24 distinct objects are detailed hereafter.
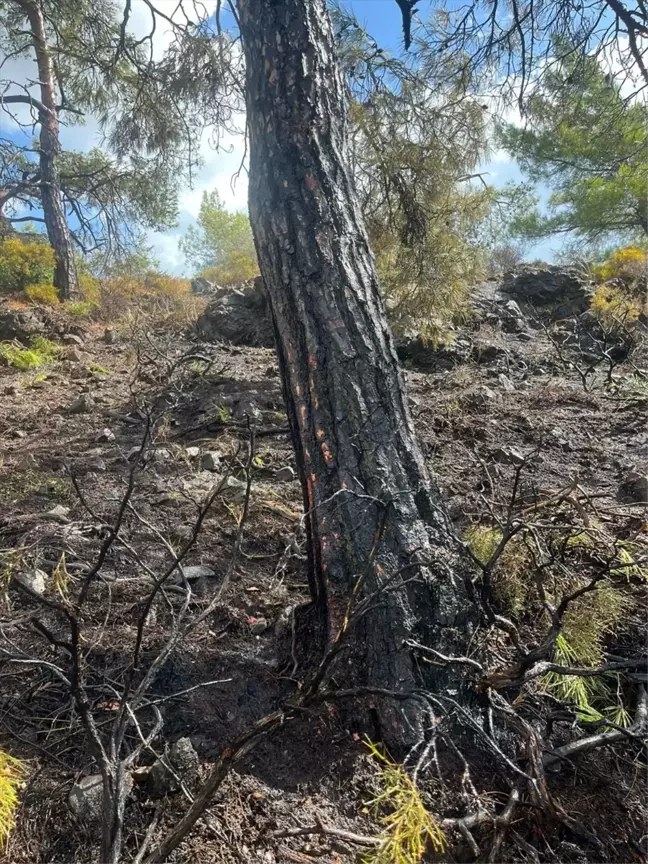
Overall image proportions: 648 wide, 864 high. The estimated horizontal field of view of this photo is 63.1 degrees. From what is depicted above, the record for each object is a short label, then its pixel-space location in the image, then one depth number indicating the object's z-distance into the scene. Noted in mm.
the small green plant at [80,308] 7691
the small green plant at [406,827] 849
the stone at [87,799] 1100
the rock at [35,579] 1720
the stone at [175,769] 1167
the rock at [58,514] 2197
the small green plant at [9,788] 995
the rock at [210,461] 2963
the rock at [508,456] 2781
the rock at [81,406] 3959
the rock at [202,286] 11161
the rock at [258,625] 1729
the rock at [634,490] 2322
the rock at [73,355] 5498
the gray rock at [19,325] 5852
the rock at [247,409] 3682
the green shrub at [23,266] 8617
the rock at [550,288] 7113
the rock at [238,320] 6109
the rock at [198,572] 1931
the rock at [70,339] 6219
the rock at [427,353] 5289
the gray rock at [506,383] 4418
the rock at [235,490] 2516
